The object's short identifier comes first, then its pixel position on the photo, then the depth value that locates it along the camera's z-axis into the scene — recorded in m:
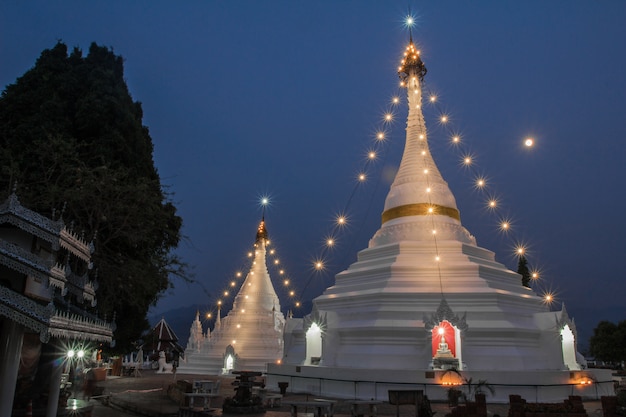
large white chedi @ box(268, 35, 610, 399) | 18.34
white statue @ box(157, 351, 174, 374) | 38.41
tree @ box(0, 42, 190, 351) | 17.20
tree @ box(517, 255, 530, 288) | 43.19
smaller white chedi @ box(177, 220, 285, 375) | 33.88
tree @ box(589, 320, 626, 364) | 46.56
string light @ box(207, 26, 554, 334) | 25.29
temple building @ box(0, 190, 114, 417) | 7.79
